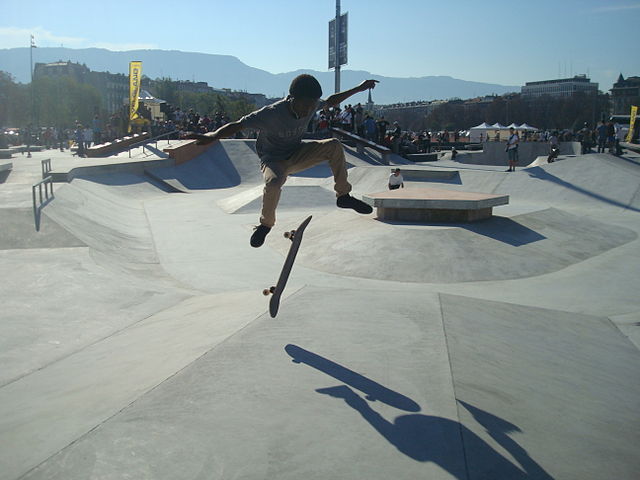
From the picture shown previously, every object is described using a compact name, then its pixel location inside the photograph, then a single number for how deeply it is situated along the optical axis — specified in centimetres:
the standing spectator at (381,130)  3287
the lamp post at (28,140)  2938
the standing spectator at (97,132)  3488
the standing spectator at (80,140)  3078
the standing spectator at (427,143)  3703
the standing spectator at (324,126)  3238
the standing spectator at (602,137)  2911
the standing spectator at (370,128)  3212
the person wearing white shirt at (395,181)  1794
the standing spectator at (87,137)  3284
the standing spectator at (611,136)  2845
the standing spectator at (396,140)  3266
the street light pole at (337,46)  4323
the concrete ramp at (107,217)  1308
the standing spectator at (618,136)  2841
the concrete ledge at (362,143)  3059
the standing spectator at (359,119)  3341
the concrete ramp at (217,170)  2801
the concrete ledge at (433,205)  1418
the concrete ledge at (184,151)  2962
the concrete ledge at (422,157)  3394
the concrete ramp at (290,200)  2103
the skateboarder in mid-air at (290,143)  564
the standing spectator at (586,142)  3210
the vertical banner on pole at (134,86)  3078
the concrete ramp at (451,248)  1208
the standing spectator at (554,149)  2777
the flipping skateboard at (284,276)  636
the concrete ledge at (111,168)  1844
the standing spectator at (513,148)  2573
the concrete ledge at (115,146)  3017
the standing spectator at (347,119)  3247
